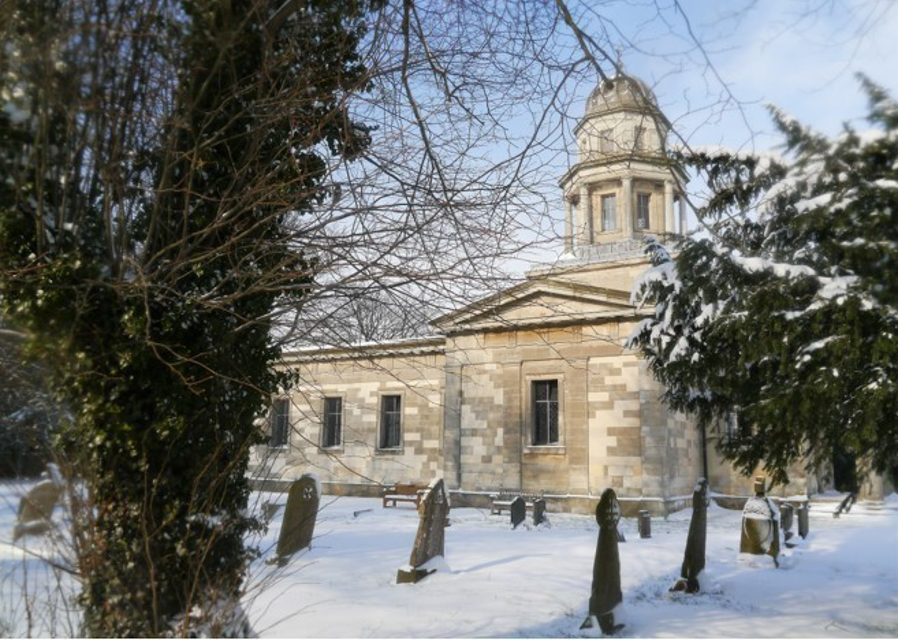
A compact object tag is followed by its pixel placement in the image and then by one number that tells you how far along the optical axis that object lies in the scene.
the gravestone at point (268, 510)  4.42
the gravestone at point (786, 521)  12.91
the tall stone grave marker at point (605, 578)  7.09
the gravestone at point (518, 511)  15.80
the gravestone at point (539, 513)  16.25
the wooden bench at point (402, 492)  20.18
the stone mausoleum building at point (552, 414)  19.33
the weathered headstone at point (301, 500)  10.62
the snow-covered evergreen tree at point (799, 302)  5.98
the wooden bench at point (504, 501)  18.50
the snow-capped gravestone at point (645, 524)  13.95
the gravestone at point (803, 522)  13.68
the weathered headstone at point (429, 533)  9.05
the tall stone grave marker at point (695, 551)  8.84
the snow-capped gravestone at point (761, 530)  10.58
